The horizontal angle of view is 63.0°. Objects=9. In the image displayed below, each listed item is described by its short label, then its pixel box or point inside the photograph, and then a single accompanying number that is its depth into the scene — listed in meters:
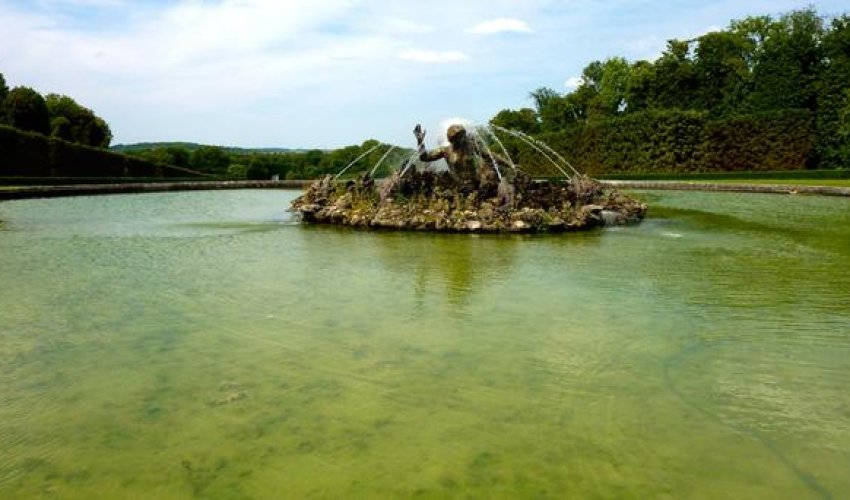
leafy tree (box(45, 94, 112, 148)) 53.67
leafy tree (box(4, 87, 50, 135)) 41.09
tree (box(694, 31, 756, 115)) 41.47
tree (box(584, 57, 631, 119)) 56.84
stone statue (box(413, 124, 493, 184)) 14.63
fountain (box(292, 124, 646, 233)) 12.77
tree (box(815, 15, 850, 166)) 30.11
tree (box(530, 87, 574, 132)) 61.53
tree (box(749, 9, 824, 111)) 32.62
